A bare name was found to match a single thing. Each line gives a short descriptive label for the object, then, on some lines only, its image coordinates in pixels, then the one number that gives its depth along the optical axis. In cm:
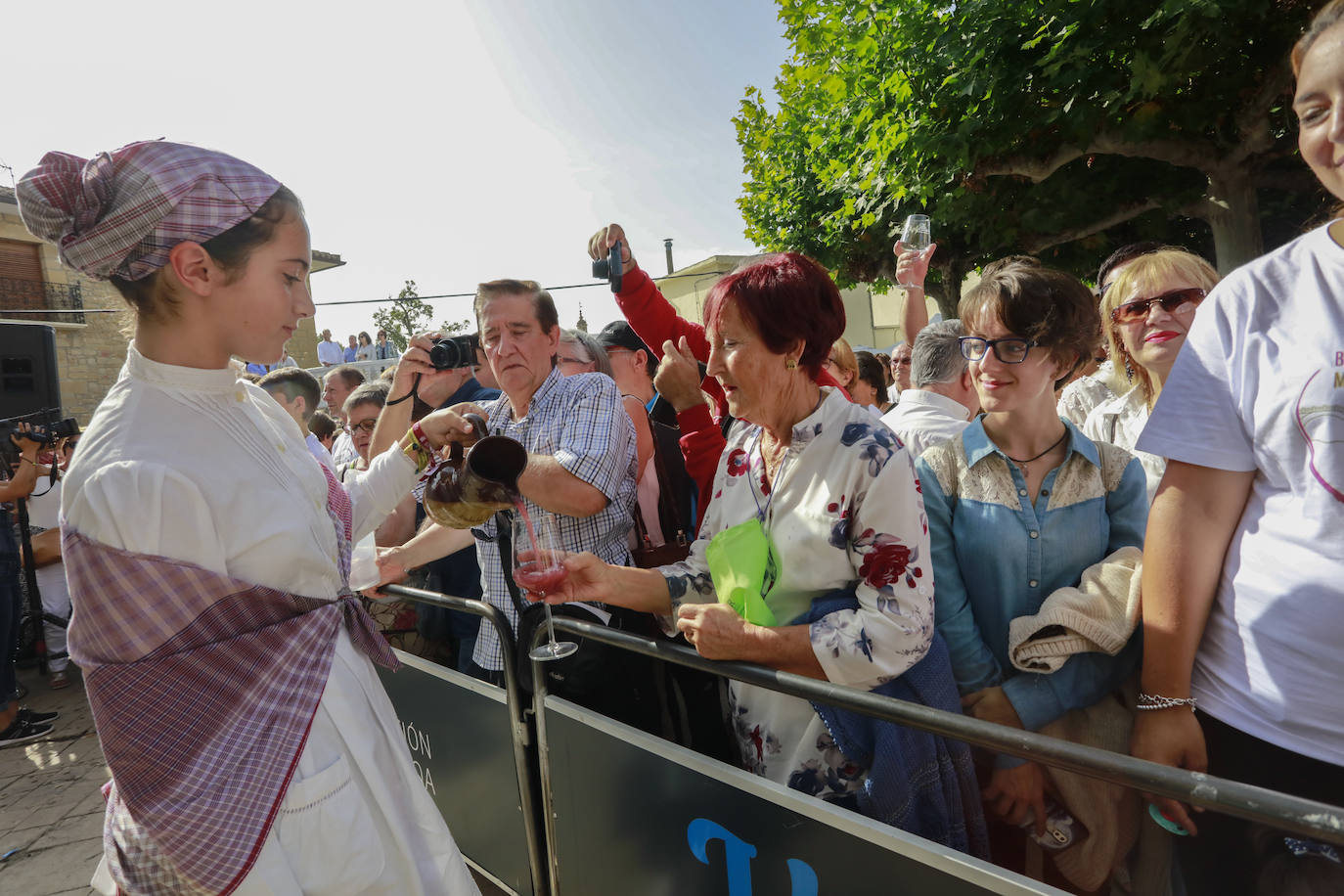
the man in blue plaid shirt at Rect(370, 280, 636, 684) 211
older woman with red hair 142
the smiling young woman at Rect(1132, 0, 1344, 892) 114
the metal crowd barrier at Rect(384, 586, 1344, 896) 104
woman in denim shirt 157
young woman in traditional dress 120
